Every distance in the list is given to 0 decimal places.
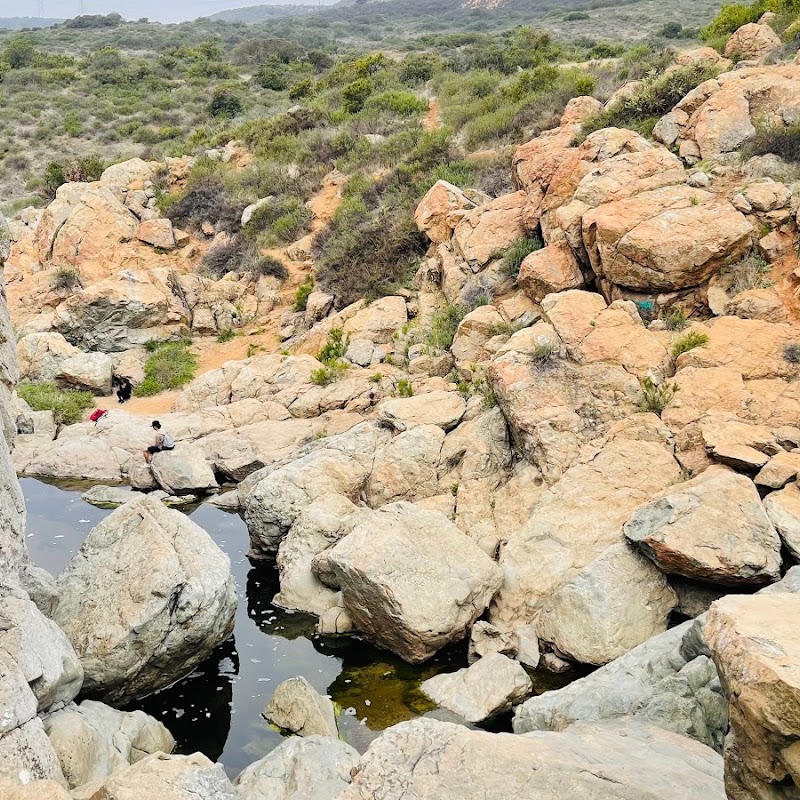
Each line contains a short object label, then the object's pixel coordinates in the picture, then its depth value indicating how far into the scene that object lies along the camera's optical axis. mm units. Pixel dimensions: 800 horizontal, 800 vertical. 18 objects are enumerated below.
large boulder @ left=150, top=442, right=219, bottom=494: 15438
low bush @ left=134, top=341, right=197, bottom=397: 21816
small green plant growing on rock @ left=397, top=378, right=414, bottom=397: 16578
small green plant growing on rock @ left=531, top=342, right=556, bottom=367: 12617
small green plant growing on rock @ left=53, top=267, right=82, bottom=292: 25906
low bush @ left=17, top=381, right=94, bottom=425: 19672
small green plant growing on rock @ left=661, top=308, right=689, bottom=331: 13250
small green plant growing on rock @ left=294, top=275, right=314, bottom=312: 24127
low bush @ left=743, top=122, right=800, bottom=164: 15031
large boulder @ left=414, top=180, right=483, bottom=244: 21016
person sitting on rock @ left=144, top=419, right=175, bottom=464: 16234
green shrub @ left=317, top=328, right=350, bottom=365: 19656
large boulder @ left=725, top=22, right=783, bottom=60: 19281
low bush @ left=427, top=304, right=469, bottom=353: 18078
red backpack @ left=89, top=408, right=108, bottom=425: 18922
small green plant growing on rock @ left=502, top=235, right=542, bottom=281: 17422
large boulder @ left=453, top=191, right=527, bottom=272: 18641
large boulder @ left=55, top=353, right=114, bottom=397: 21609
